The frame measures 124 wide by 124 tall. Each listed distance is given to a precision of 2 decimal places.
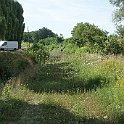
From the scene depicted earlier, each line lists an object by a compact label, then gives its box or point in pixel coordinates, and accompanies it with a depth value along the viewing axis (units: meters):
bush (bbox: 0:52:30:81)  23.06
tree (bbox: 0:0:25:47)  53.50
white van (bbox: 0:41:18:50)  61.66
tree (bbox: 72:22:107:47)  46.58
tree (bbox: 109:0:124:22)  46.94
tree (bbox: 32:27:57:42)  145.12
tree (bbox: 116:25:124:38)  48.84
